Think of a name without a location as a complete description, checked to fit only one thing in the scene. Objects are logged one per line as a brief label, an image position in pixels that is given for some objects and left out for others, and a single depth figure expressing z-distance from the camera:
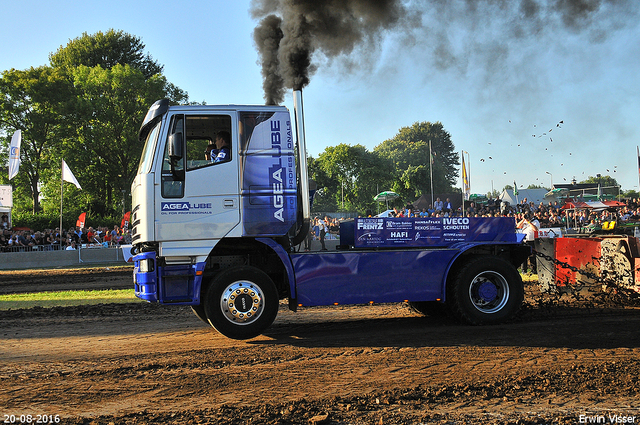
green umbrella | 29.12
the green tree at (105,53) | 52.22
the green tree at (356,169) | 48.26
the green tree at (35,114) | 39.09
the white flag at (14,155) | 27.42
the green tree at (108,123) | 41.75
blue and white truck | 7.00
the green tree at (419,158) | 63.19
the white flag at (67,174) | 27.17
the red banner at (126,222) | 24.30
